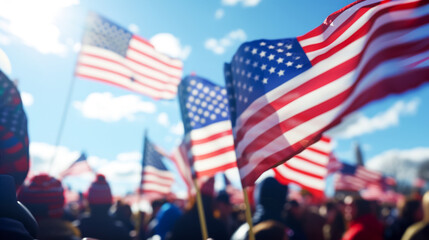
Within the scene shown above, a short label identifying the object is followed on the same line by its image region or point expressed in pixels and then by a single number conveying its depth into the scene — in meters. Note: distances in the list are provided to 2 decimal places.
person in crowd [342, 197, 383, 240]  4.46
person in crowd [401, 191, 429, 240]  3.61
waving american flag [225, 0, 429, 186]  2.53
